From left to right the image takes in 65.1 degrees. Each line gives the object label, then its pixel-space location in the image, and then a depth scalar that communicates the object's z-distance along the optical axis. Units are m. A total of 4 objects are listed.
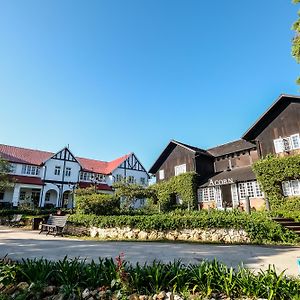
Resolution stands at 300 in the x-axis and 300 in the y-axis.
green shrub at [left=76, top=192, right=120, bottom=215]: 15.38
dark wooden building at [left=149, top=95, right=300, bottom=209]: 19.70
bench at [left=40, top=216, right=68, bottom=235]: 13.91
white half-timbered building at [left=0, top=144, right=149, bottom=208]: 32.03
